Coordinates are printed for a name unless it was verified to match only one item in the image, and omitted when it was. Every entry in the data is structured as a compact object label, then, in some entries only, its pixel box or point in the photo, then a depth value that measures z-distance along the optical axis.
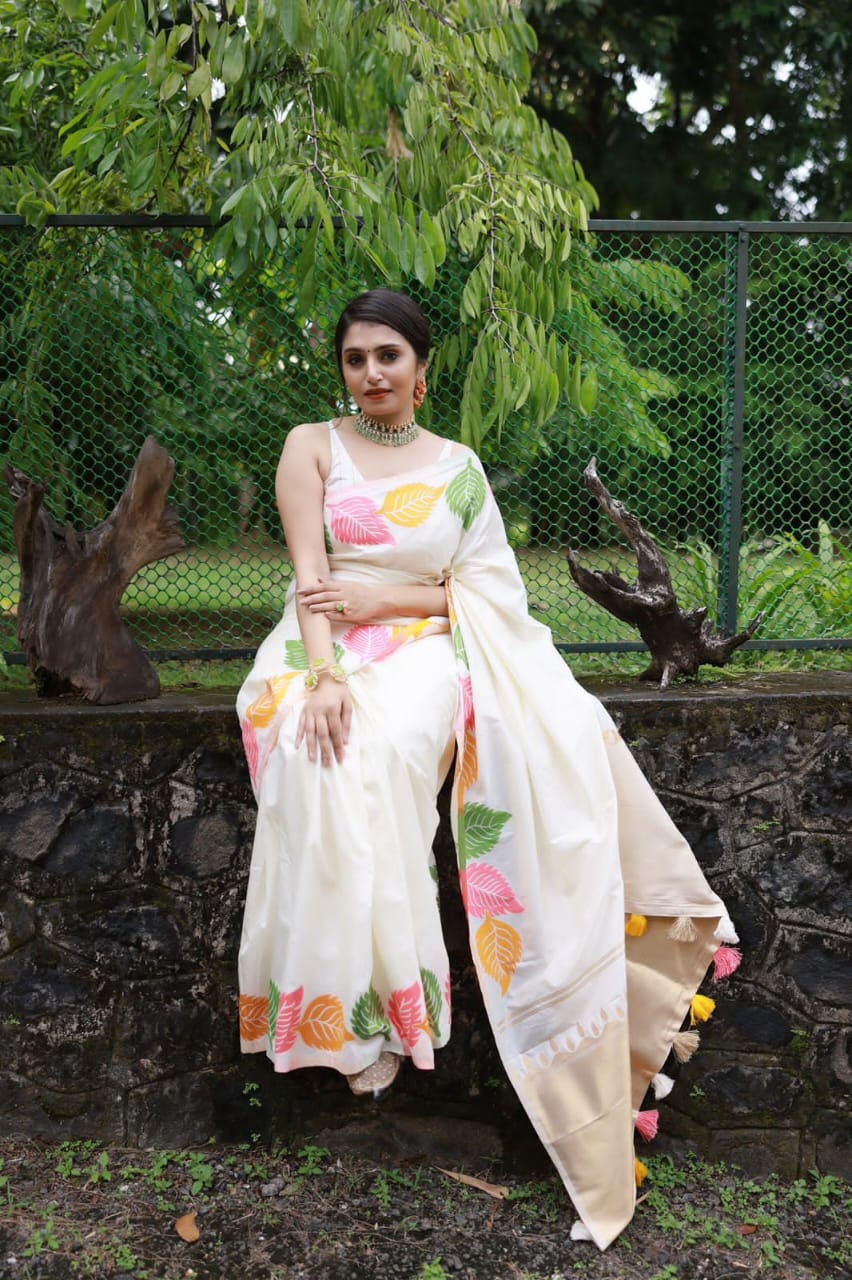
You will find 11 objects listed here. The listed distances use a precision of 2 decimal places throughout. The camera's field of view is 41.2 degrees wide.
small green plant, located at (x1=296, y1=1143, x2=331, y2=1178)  3.02
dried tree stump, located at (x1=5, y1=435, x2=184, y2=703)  3.18
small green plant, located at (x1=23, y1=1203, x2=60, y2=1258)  2.68
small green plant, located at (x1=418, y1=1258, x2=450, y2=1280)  2.63
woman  2.49
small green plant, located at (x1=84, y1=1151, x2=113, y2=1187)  2.98
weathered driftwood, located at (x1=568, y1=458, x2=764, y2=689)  3.32
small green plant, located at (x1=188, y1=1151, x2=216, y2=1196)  2.96
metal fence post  3.58
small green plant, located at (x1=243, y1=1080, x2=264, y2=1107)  3.09
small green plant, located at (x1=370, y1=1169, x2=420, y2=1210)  2.94
